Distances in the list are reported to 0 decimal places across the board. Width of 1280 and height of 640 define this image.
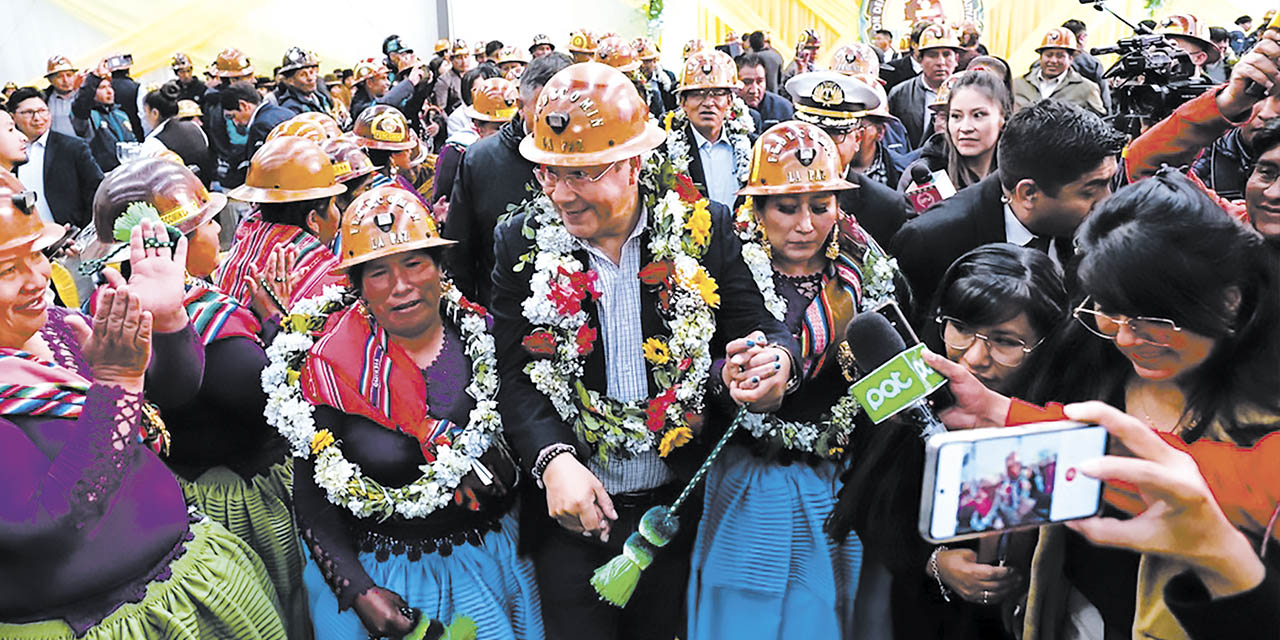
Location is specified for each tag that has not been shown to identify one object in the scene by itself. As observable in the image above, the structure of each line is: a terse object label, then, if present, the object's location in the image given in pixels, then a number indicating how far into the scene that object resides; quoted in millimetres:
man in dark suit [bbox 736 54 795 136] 7691
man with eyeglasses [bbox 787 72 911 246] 4315
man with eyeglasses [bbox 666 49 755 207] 5094
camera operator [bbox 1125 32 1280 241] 2600
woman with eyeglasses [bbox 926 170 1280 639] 1583
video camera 4422
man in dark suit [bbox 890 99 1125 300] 2967
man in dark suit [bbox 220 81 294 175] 8383
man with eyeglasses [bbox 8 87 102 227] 7289
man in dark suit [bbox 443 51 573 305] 4180
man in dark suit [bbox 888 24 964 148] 7773
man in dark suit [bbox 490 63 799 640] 2502
